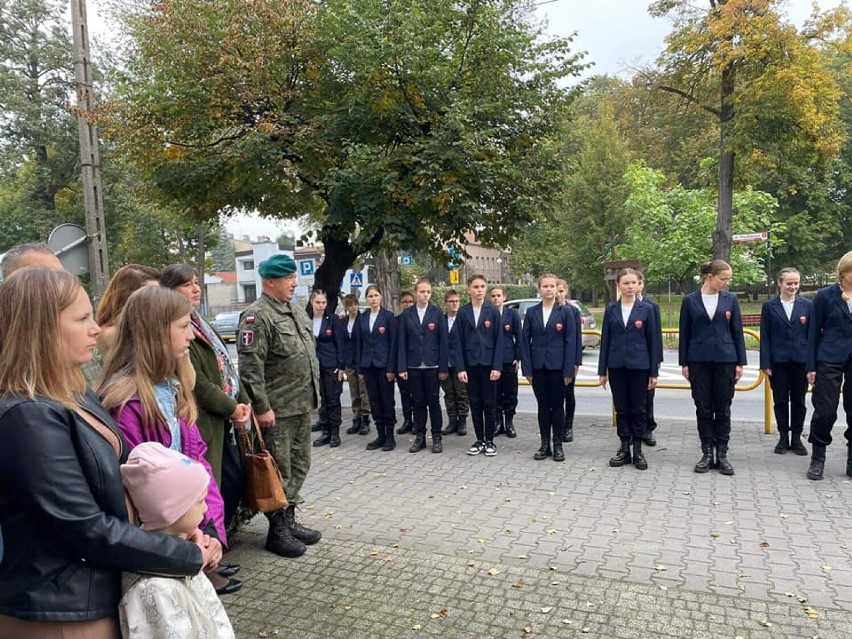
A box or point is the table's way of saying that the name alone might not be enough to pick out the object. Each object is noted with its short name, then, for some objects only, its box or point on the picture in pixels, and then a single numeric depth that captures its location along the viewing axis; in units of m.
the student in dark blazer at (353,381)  8.39
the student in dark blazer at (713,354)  6.00
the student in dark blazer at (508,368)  7.86
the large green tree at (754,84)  13.79
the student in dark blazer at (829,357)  5.66
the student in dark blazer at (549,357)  6.71
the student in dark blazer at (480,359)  7.15
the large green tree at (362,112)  7.94
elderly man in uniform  4.37
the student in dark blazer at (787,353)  6.61
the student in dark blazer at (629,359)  6.29
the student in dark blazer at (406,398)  8.20
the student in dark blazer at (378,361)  7.66
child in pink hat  1.80
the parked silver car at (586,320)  16.30
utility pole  9.59
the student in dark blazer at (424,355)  7.48
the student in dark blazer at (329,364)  8.14
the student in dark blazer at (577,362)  6.82
